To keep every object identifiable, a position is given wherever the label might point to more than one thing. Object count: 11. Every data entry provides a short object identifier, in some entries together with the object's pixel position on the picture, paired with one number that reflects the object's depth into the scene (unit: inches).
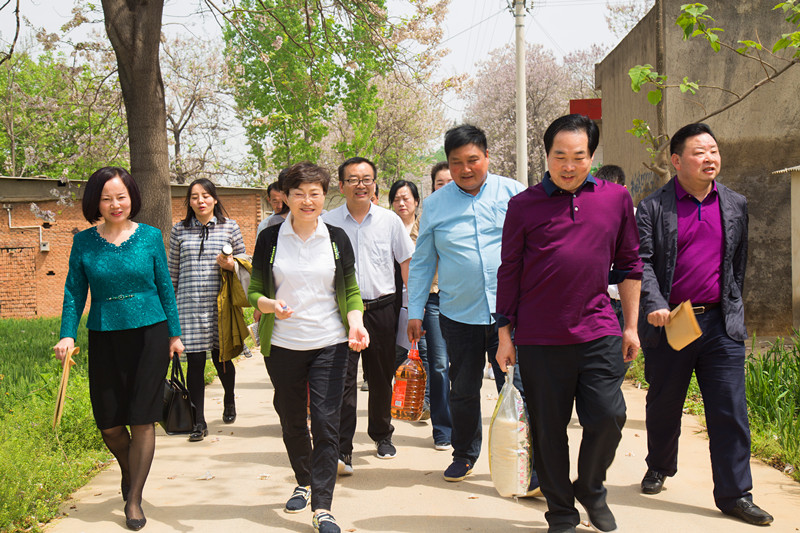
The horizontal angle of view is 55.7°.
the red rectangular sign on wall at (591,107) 847.7
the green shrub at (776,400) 208.8
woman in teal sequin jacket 180.5
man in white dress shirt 223.8
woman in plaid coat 265.1
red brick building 944.3
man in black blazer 170.2
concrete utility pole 660.7
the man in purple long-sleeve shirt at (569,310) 152.6
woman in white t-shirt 174.4
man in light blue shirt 196.7
